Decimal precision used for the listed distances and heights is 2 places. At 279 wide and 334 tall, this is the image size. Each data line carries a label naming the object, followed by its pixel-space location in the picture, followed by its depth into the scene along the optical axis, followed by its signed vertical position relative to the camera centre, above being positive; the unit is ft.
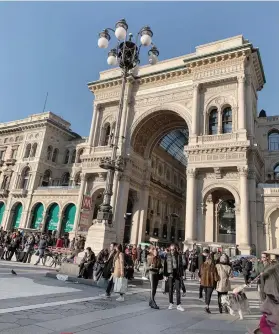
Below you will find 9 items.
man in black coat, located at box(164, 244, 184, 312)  23.29 -1.15
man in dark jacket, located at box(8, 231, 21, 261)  54.58 -0.99
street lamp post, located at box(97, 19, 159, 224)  40.04 +30.89
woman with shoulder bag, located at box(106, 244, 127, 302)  24.62 -1.79
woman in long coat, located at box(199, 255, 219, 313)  23.12 -1.38
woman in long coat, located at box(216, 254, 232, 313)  23.32 -1.38
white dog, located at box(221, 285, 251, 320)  20.29 -2.90
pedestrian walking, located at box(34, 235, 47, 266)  52.23 -1.21
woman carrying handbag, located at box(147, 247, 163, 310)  23.00 -1.18
